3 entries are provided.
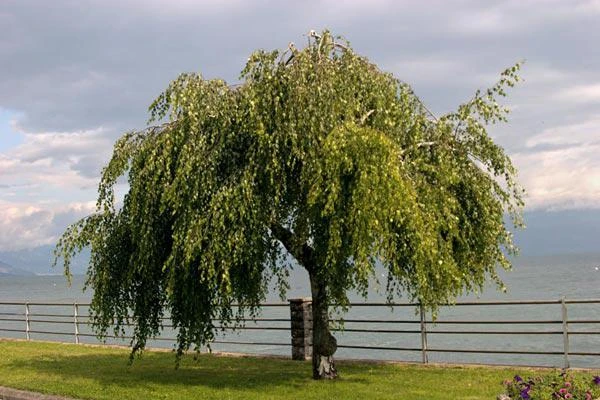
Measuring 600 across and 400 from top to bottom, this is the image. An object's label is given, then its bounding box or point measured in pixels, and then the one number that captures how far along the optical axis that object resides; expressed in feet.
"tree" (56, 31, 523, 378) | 33.42
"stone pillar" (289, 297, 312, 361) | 51.13
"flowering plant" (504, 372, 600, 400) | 25.14
